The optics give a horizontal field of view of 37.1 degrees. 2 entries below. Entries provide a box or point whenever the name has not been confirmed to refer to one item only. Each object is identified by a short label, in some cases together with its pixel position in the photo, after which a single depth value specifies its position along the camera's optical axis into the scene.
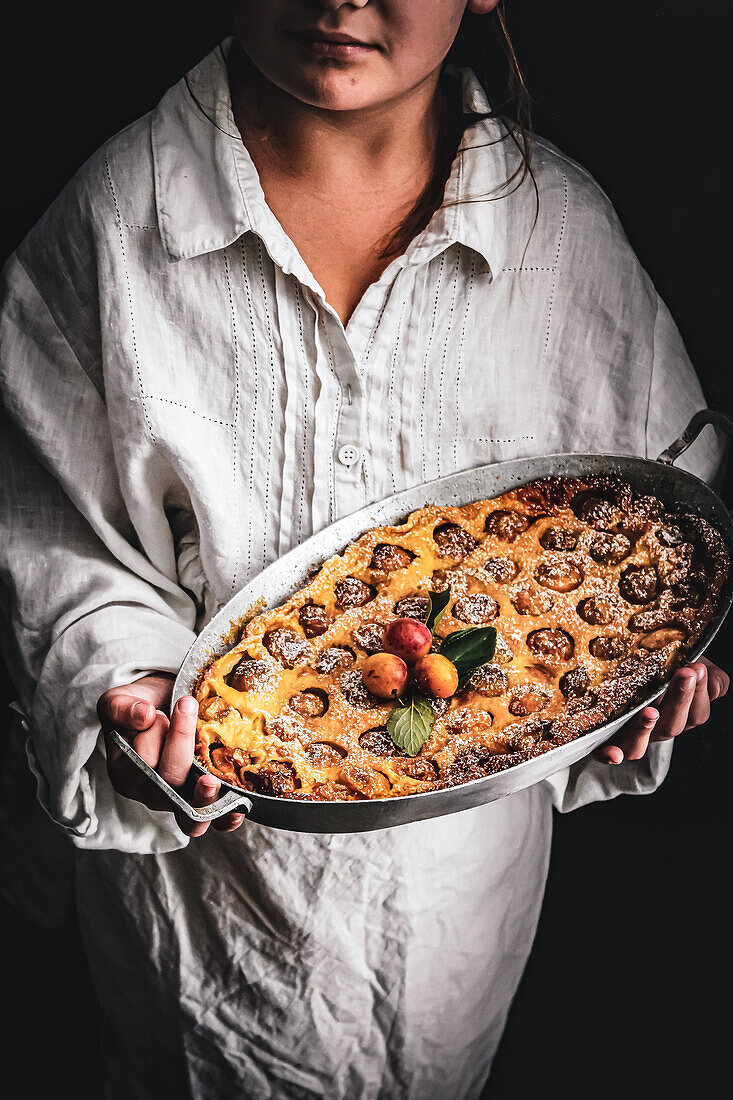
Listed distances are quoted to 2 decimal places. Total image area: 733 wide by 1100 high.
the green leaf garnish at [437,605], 0.84
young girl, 0.89
